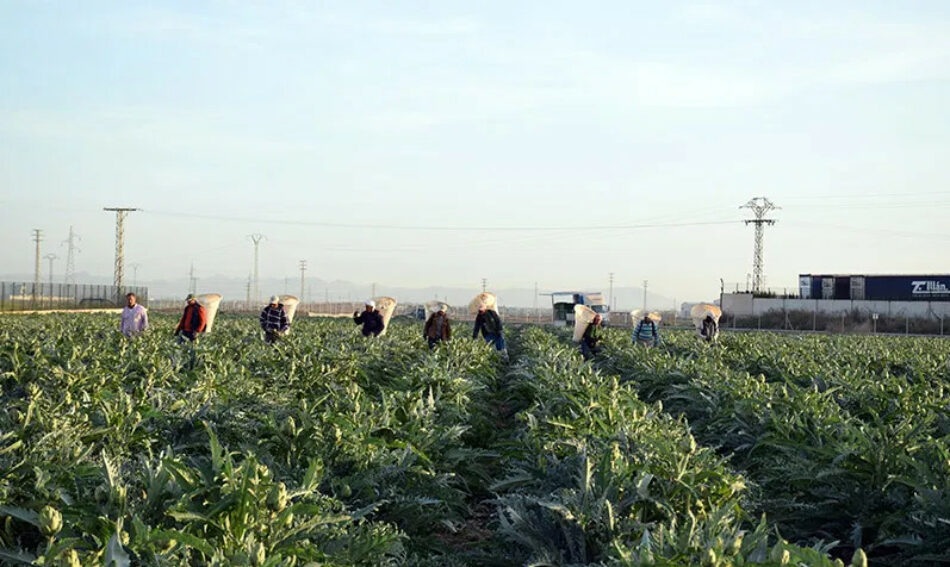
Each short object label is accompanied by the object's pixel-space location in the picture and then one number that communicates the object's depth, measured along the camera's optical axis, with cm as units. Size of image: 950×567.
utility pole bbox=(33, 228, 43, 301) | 7081
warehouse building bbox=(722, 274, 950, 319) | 6062
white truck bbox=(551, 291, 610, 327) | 6486
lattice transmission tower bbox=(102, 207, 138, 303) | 8156
